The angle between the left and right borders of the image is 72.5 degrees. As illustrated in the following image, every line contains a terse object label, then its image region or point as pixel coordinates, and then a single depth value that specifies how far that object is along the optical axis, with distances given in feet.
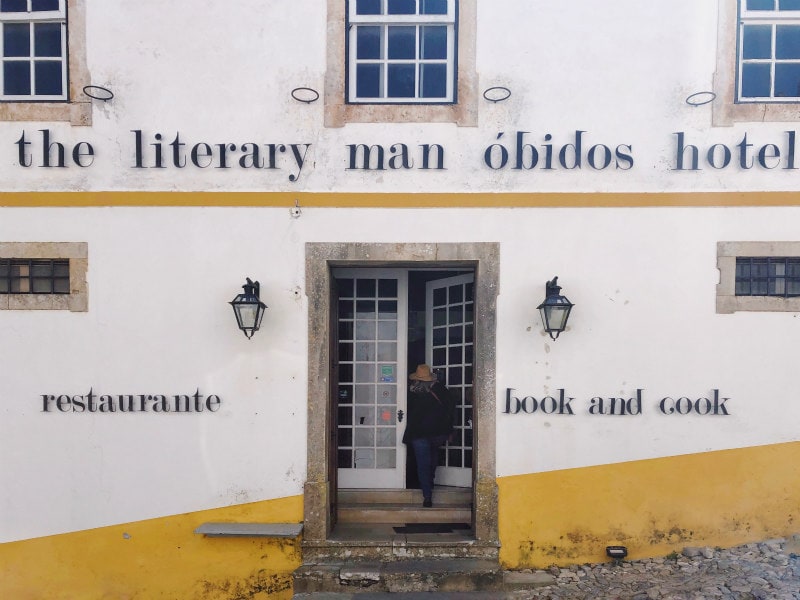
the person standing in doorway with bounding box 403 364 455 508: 17.60
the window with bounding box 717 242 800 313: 15.14
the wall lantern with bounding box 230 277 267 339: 14.85
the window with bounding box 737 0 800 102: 15.51
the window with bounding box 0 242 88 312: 15.48
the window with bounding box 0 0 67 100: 15.83
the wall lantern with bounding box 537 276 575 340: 14.65
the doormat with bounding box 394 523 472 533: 16.52
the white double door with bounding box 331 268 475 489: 18.54
